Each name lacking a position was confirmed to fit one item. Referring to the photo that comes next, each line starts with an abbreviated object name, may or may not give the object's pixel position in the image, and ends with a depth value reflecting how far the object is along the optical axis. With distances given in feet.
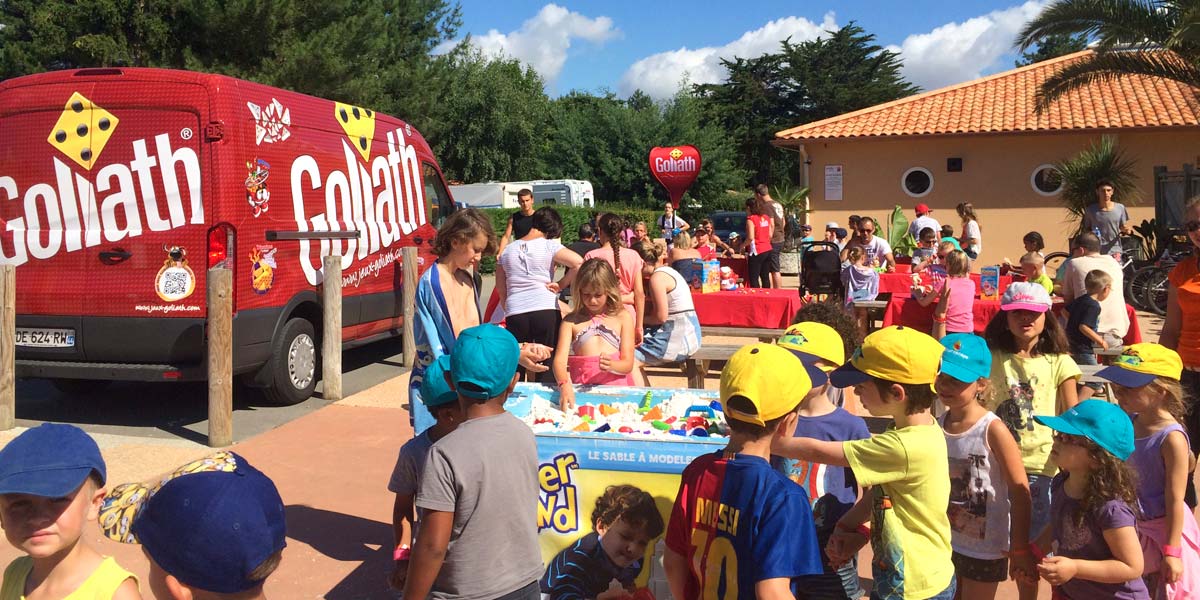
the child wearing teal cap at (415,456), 10.32
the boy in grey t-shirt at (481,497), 8.89
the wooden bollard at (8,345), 23.22
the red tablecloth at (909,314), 32.91
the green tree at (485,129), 137.90
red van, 23.49
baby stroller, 39.04
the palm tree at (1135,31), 43.55
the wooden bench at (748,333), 31.78
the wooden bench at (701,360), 22.50
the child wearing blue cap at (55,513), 6.59
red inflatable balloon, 112.78
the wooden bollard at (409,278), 31.45
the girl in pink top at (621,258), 23.72
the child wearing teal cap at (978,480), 10.44
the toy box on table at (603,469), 11.95
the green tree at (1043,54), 217.97
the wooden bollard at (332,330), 27.02
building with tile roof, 73.26
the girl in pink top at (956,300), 26.08
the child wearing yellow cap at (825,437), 10.58
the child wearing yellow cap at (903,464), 9.27
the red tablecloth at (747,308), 32.50
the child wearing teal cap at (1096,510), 9.50
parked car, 81.87
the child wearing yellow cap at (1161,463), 10.62
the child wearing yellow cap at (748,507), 7.50
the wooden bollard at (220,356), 22.38
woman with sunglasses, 16.10
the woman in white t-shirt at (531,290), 21.81
